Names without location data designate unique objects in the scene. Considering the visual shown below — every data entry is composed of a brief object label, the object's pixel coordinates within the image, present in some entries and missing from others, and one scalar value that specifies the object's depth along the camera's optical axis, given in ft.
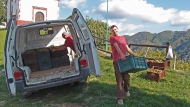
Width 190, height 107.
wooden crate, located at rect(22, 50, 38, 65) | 16.37
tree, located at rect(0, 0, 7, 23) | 119.58
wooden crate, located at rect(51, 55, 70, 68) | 17.53
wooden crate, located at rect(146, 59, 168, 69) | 18.69
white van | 12.01
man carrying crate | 10.78
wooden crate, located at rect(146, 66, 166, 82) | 16.60
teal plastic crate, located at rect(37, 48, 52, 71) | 17.43
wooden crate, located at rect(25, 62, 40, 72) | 16.71
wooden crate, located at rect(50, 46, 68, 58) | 17.74
